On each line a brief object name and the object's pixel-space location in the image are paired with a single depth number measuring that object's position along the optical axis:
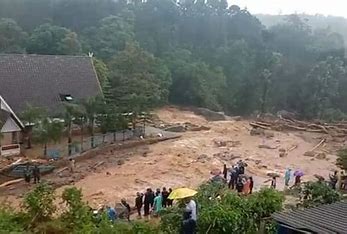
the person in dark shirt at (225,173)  22.70
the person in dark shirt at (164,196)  16.70
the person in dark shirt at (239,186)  19.02
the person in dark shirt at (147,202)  16.72
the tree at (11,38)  48.78
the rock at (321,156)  32.00
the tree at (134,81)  32.75
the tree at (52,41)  46.94
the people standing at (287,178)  22.98
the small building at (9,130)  26.59
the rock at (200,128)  39.48
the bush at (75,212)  11.00
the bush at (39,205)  11.38
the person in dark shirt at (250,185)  19.21
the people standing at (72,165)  25.59
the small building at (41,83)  28.74
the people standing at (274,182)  22.35
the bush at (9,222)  9.91
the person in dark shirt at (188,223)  10.57
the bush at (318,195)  14.37
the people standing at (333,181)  18.83
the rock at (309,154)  32.53
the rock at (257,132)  39.31
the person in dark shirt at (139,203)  17.09
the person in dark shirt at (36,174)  23.12
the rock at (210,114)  47.78
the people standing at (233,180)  20.17
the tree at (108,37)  52.05
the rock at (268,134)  38.51
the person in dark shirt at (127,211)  16.62
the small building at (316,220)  8.95
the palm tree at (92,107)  29.30
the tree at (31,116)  26.81
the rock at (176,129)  37.95
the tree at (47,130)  26.22
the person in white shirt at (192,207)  10.55
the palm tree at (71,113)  28.14
